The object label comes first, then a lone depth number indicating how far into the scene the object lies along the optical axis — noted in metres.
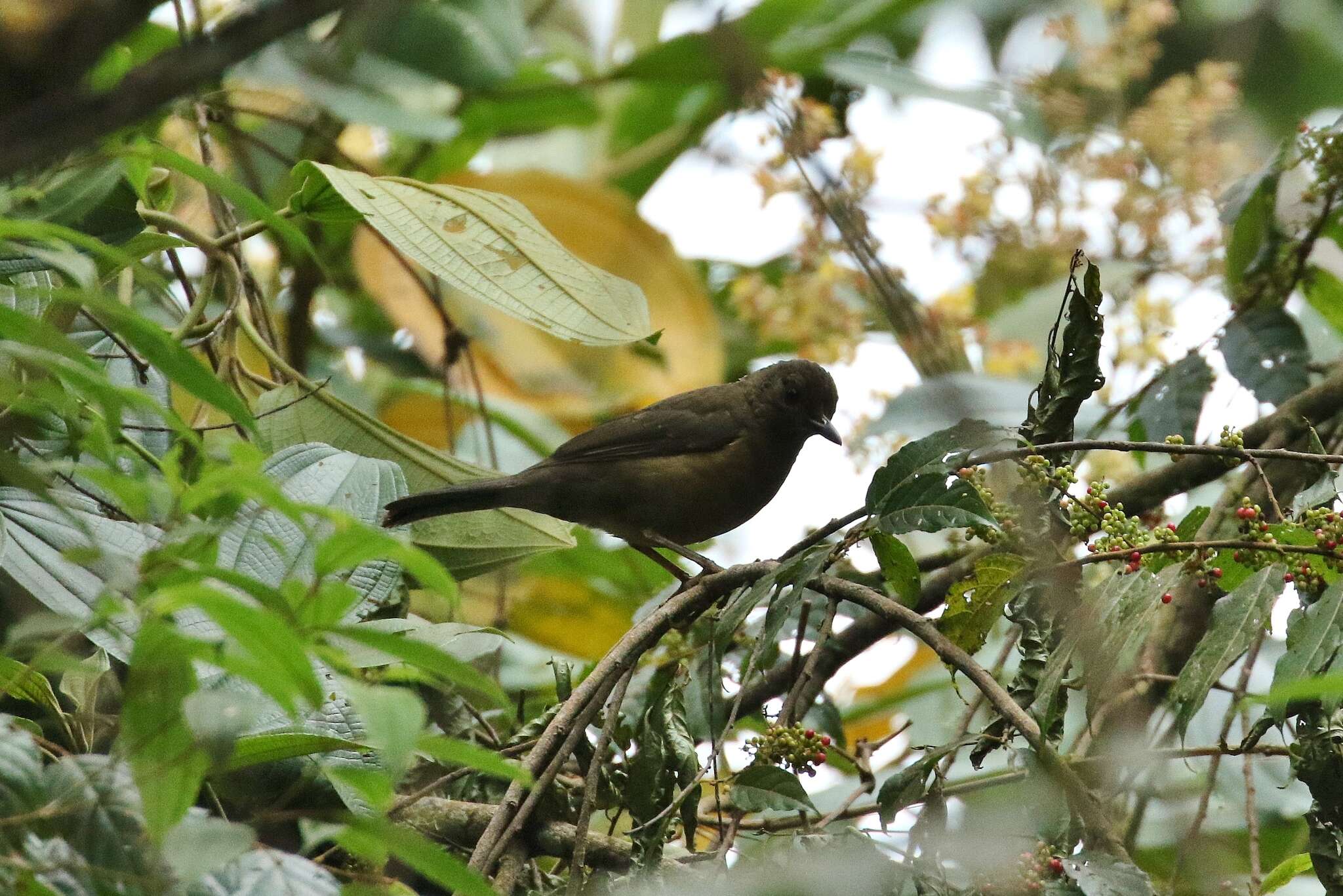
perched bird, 8.91
